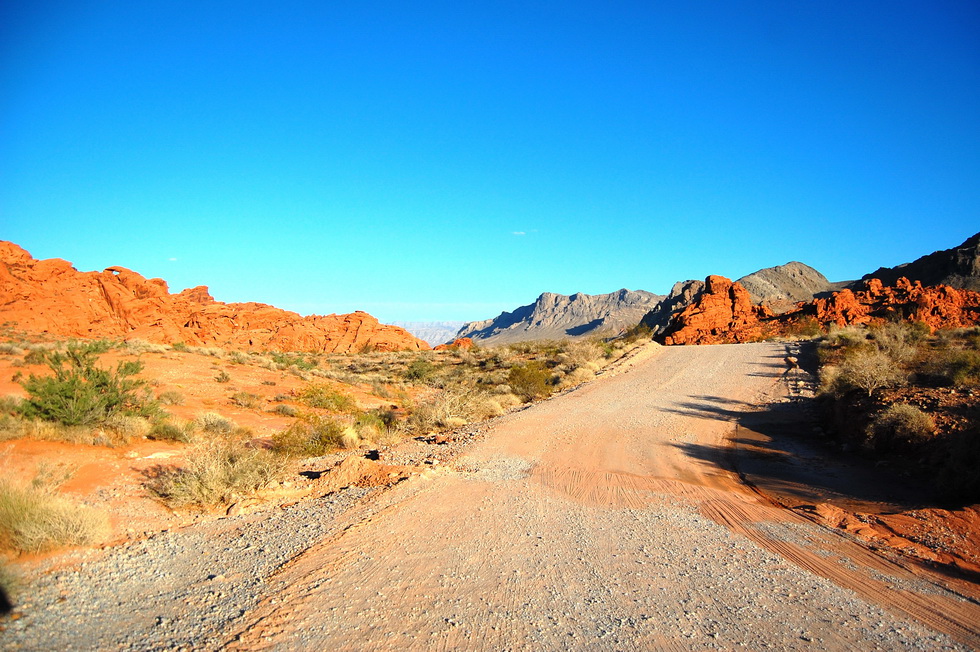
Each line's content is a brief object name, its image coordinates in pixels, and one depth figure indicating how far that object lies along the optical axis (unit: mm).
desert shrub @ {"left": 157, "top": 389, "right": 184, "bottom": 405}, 15438
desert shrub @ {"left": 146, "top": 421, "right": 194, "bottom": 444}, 11320
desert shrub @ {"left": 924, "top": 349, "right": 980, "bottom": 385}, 11390
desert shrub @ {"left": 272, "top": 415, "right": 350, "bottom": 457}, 11188
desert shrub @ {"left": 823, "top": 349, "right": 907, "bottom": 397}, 12172
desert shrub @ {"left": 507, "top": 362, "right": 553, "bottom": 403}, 20328
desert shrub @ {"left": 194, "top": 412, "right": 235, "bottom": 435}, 12987
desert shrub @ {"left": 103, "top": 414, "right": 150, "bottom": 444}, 10648
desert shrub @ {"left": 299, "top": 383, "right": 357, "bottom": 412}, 18453
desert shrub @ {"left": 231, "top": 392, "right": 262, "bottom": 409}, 17609
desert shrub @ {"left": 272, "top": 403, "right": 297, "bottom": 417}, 17375
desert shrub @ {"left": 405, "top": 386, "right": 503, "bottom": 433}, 14438
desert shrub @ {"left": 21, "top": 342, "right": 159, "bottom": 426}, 10391
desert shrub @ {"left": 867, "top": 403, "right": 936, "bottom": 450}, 9203
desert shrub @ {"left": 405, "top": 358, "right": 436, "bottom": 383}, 30938
